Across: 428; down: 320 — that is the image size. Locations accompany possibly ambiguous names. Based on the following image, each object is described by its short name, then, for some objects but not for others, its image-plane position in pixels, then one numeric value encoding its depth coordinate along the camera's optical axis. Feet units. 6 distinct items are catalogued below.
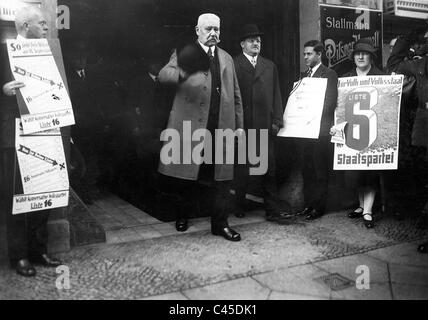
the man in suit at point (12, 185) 11.79
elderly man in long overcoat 14.74
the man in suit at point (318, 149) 17.34
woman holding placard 16.98
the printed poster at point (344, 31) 18.61
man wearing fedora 17.21
